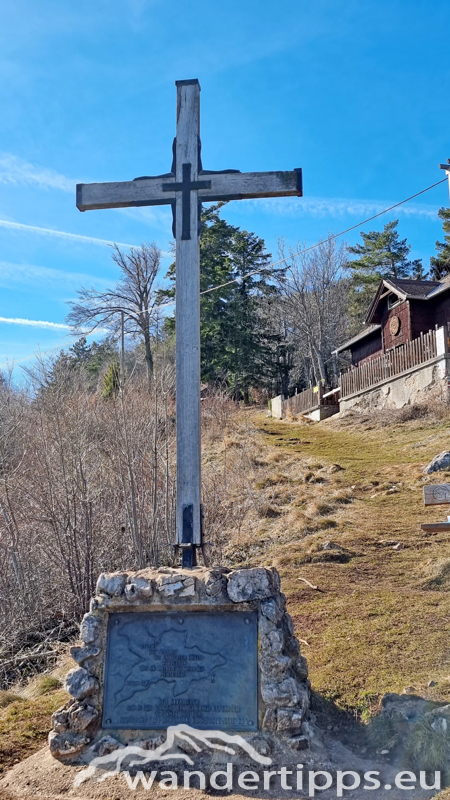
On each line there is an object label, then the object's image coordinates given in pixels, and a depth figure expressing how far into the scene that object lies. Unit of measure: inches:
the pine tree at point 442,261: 1363.2
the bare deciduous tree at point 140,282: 1178.0
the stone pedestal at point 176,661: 142.3
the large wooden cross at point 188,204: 175.6
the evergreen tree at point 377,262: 1470.2
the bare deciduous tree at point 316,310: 1445.6
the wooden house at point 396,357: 768.3
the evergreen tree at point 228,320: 1148.5
